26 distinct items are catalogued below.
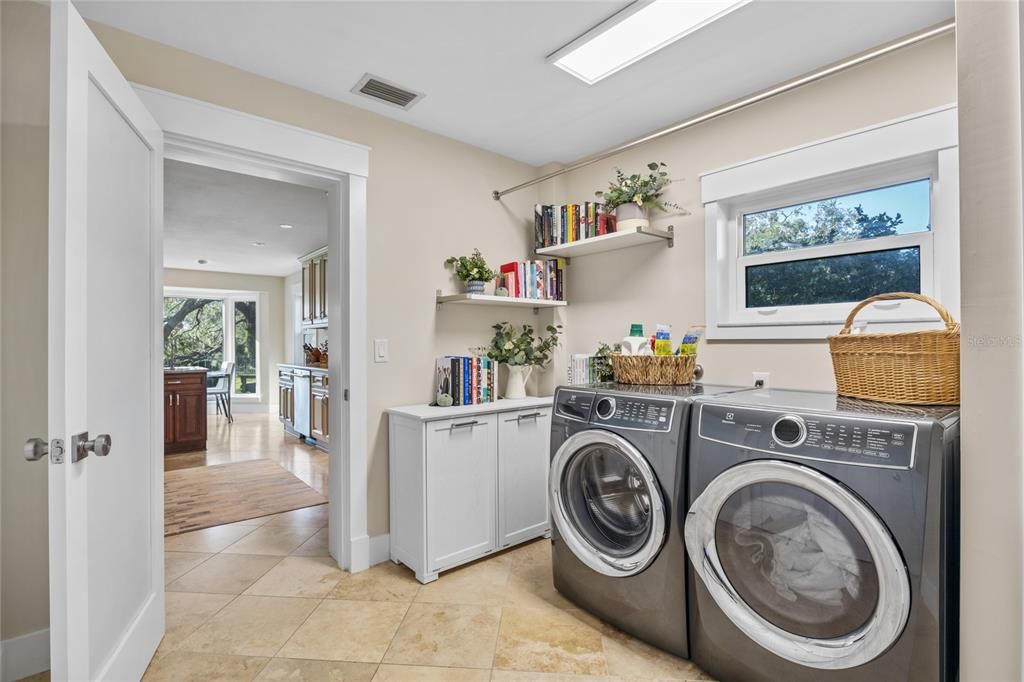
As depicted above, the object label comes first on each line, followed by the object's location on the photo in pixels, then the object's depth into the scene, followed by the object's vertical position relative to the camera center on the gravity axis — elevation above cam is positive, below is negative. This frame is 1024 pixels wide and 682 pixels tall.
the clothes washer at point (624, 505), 1.74 -0.63
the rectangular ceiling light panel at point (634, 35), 1.81 +1.21
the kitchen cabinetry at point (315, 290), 5.90 +0.64
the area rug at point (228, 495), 3.32 -1.17
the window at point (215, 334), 8.05 +0.13
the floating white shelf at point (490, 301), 2.78 +0.24
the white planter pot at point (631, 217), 2.71 +0.68
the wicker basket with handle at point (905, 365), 1.44 -0.07
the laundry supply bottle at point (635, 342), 2.41 +0.00
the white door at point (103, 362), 1.18 -0.06
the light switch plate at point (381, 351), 2.61 -0.05
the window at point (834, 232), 1.96 +0.50
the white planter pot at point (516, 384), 3.01 -0.26
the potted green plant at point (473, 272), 2.88 +0.40
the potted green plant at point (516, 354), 2.98 -0.08
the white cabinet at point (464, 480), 2.38 -0.71
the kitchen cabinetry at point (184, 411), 5.22 -0.73
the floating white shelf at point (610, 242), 2.68 +0.57
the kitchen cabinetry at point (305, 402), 5.27 -0.71
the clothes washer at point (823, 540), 1.22 -0.55
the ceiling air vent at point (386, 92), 2.31 +1.20
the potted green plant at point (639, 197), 2.73 +0.80
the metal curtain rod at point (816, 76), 1.50 +0.91
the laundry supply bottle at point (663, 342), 2.28 +0.00
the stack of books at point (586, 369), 2.69 -0.16
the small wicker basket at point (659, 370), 2.20 -0.13
